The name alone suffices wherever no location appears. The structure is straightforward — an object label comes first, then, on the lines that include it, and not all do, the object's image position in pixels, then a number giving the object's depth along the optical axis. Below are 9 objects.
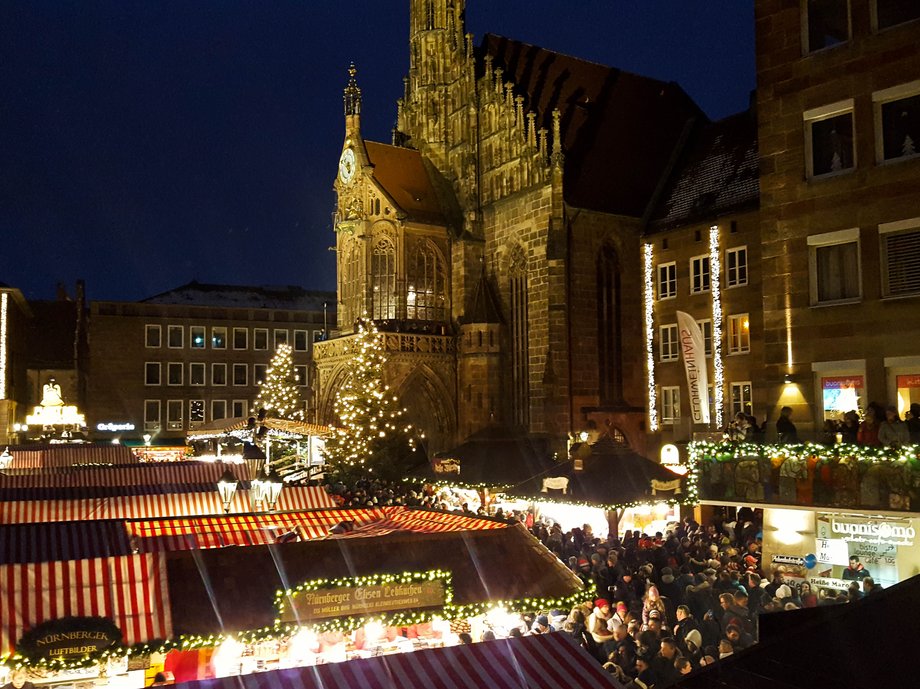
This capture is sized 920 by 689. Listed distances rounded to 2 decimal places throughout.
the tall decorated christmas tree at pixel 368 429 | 31.17
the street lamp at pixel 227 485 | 15.30
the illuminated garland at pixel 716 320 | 30.77
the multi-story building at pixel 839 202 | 17.73
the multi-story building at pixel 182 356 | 61.56
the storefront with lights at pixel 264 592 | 9.36
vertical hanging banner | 25.97
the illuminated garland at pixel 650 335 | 34.38
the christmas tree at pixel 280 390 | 48.22
